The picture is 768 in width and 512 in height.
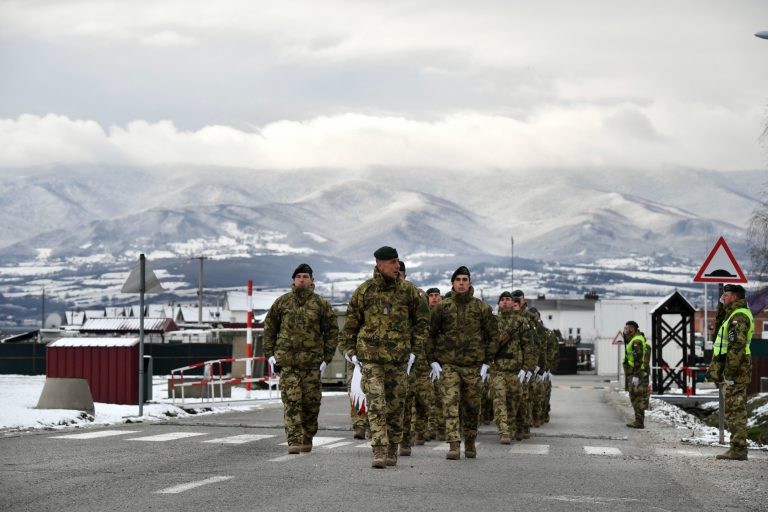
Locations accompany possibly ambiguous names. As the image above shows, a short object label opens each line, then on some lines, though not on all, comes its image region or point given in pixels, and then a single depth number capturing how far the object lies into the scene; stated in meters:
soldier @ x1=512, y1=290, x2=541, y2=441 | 20.73
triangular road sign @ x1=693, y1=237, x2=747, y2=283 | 19.80
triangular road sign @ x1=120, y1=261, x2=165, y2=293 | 23.83
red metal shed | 27.53
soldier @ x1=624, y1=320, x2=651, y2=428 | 25.28
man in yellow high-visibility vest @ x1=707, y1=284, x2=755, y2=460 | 16.75
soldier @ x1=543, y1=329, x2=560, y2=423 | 25.64
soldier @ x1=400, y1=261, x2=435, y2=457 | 17.55
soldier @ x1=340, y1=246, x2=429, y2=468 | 14.36
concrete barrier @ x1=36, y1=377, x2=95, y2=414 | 23.30
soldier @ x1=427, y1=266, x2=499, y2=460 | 15.87
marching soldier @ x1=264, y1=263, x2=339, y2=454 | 15.55
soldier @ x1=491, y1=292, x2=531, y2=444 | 19.78
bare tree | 53.22
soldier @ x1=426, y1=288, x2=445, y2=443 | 19.33
